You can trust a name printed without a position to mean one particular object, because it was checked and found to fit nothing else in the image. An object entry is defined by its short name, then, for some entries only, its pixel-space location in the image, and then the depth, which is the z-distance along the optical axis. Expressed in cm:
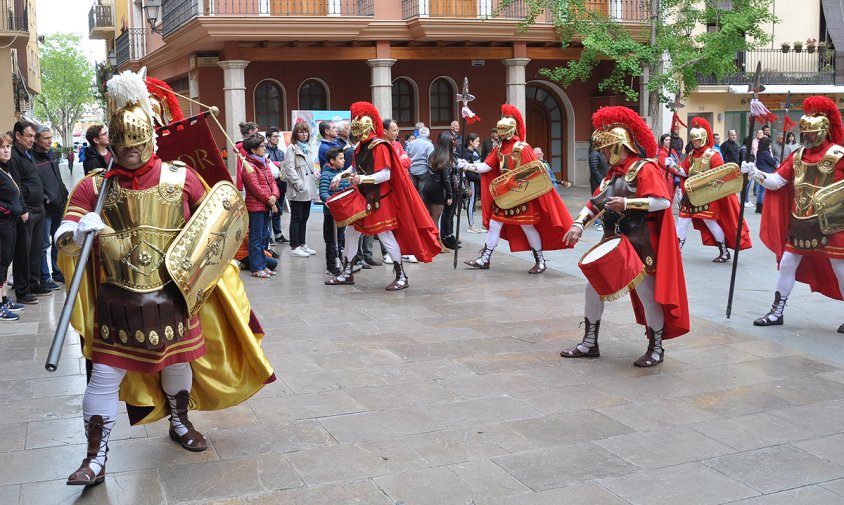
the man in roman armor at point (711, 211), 1170
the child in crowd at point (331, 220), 1088
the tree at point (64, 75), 7588
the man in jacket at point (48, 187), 948
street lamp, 2458
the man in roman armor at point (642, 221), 646
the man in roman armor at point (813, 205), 767
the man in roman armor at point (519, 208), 1083
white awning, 2714
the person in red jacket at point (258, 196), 1083
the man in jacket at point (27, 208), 898
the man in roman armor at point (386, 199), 969
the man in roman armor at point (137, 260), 450
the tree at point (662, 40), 1895
